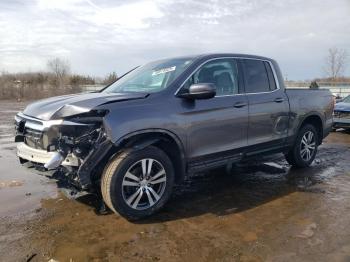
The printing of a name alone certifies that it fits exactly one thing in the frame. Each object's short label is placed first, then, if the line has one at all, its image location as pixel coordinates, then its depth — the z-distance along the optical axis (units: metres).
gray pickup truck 4.24
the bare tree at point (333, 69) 48.35
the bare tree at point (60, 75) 41.50
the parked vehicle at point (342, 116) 12.00
